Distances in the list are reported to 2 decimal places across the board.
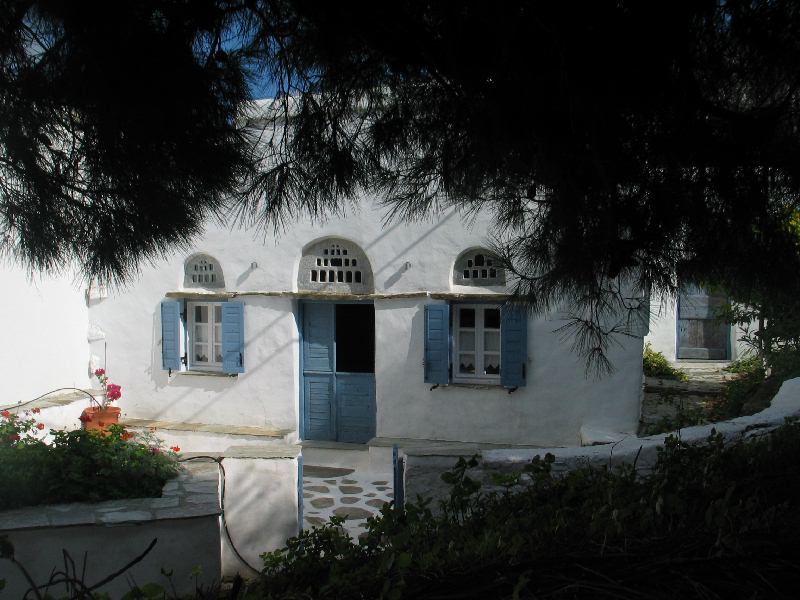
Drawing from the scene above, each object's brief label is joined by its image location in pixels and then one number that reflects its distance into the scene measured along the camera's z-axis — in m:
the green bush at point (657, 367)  12.20
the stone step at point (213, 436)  8.87
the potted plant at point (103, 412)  8.75
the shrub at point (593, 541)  1.55
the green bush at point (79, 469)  4.50
